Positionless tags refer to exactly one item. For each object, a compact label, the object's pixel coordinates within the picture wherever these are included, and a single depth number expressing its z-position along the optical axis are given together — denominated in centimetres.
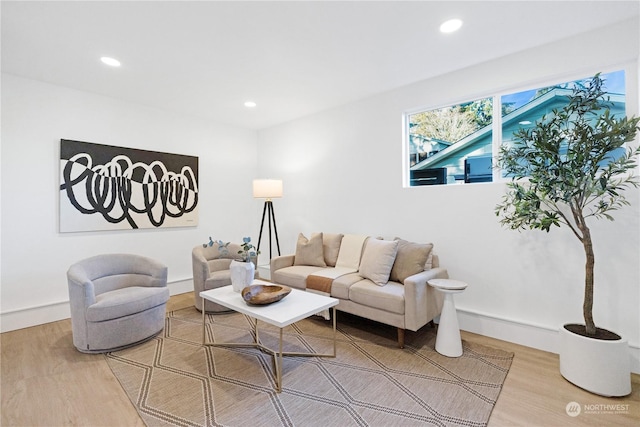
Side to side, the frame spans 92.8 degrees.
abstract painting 354
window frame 238
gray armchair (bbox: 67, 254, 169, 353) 260
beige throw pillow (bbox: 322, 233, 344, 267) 384
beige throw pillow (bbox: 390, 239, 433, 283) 298
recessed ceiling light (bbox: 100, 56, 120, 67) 286
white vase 273
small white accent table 259
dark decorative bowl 234
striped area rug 185
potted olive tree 201
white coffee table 214
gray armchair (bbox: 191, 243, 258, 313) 354
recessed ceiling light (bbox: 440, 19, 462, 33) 233
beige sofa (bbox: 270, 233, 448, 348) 268
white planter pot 200
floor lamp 436
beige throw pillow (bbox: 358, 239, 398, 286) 304
